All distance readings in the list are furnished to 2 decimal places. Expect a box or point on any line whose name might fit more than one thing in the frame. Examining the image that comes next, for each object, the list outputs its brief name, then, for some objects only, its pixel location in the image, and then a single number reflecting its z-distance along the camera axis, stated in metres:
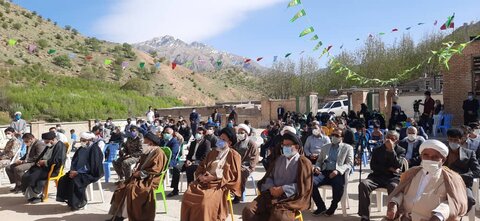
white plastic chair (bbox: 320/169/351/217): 6.35
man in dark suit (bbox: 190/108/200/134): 20.11
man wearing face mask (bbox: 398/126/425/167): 7.02
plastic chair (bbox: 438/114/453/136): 15.03
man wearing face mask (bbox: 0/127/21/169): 9.64
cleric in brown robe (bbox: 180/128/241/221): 5.50
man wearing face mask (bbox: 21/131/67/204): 7.79
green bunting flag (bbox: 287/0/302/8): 12.41
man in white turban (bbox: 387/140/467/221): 3.97
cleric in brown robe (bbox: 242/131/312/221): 4.96
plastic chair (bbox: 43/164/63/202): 7.87
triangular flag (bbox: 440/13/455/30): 14.73
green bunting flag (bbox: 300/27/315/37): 14.73
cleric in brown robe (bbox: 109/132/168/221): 6.11
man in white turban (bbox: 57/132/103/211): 7.19
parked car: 24.30
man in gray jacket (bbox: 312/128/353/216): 6.41
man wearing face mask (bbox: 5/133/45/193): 8.48
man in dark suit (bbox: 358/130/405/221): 5.96
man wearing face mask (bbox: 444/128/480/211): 5.77
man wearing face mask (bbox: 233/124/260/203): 7.41
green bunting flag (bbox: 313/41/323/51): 16.80
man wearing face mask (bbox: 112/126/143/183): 8.77
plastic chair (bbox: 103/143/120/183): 11.09
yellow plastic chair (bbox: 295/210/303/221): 5.02
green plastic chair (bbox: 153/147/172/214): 6.52
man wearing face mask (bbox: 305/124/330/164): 8.26
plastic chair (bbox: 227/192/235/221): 5.94
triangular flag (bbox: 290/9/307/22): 13.09
